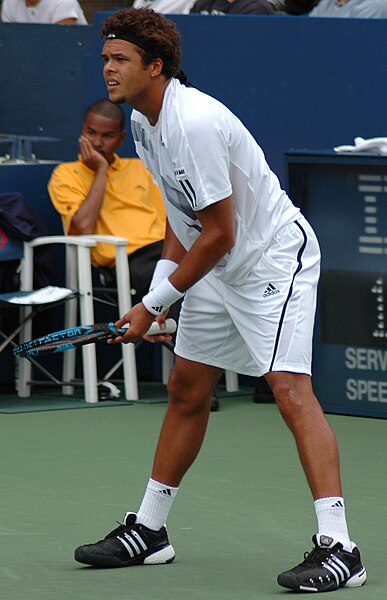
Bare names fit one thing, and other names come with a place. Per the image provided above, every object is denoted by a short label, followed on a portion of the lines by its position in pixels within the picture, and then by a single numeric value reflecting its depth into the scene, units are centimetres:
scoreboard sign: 1673
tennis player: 987
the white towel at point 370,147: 1662
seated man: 1825
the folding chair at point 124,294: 1783
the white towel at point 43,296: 1731
